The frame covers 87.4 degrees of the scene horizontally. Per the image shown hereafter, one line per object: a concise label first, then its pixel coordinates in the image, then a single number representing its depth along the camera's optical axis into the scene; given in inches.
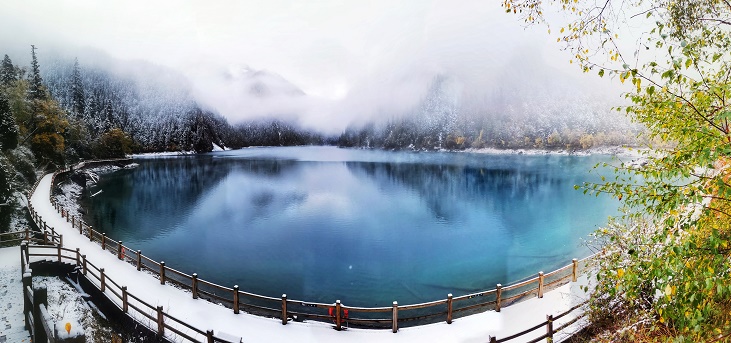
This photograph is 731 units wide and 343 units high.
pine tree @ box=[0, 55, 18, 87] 1982.5
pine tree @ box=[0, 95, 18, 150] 1026.1
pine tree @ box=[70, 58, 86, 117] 3826.3
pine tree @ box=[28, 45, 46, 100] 1930.6
